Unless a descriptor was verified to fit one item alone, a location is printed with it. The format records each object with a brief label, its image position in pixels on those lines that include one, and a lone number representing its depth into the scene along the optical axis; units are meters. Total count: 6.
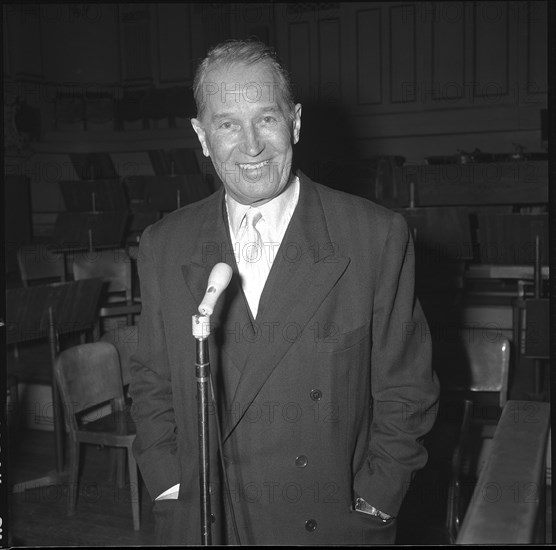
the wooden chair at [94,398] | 3.48
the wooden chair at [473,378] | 3.32
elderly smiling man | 1.81
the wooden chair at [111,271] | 5.52
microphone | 1.31
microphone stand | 1.31
